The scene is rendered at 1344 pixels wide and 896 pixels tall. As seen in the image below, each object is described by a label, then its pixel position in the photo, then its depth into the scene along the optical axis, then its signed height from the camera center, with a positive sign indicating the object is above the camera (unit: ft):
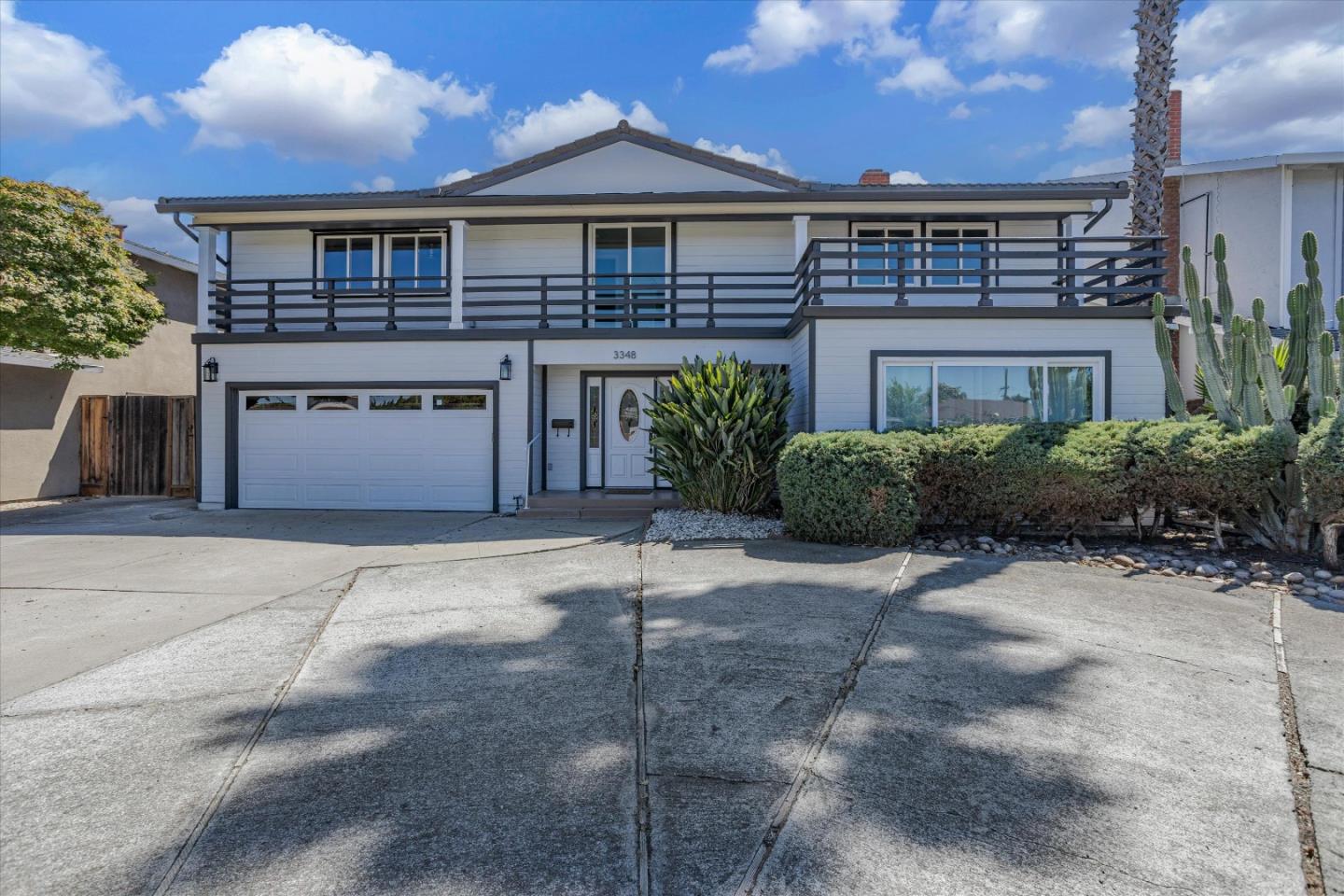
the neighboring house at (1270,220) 47.65 +15.59
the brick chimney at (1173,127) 54.03 +24.32
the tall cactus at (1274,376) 23.29 +2.46
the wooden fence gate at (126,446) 50.06 -0.10
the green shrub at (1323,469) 21.03 -0.61
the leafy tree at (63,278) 37.14 +9.08
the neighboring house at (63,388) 45.39 +3.95
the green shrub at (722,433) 30.35 +0.58
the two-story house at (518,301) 40.47 +8.48
